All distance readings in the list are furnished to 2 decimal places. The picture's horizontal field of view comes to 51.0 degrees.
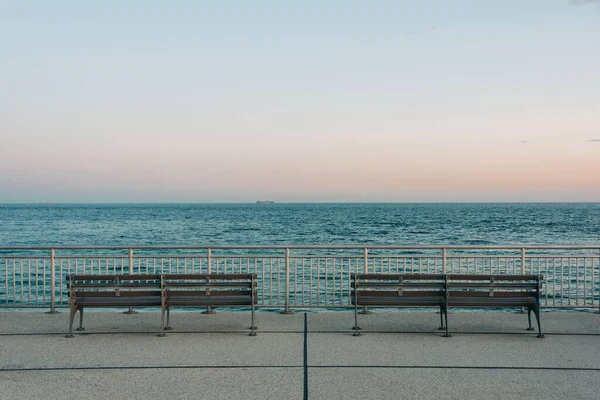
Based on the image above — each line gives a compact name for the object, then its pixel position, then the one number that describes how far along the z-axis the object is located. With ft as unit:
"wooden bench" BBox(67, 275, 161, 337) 30.60
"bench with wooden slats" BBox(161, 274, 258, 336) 30.60
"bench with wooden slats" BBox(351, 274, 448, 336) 30.71
